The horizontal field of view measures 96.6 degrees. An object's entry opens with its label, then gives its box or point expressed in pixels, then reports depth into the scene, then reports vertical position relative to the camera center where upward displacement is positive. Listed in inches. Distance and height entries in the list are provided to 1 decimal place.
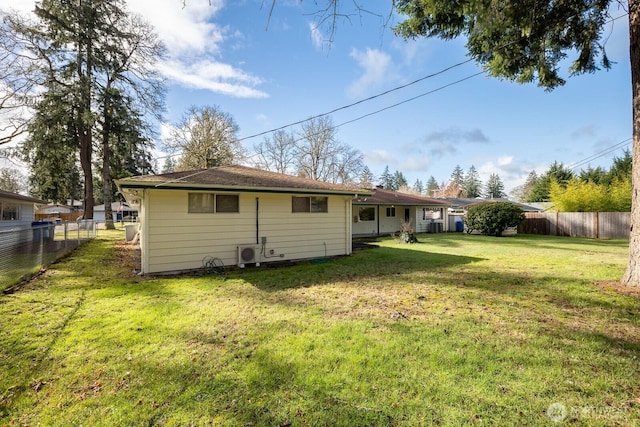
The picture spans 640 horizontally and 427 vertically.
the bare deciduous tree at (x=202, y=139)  1032.2 +296.1
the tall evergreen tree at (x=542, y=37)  215.3 +169.2
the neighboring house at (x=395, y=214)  733.3 +15.6
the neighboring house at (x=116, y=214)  1768.0 +51.4
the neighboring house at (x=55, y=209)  1740.8 +74.4
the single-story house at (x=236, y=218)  282.2 +2.2
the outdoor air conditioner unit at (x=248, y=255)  317.7 -39.4
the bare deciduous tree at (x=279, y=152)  1261.1 +299.8
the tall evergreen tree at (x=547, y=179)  1213.6 +175.4
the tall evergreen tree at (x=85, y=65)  698.2 +419.6
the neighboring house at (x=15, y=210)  679.7 +30.1
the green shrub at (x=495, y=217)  682.8 +3.9
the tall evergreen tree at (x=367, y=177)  1621.9 +271.0
